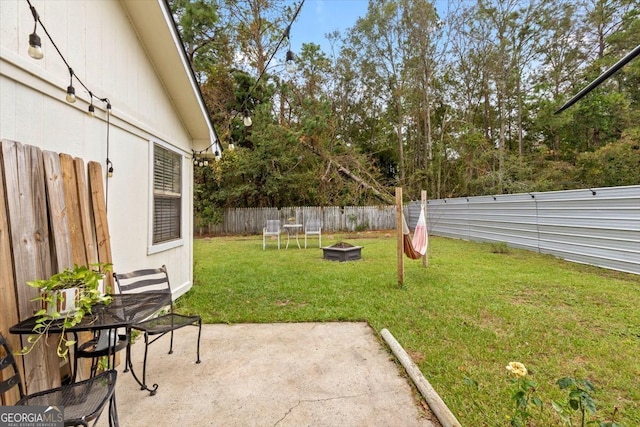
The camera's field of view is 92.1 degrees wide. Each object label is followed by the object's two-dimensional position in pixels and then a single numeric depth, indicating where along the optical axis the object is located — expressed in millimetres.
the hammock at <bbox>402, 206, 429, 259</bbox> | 4977
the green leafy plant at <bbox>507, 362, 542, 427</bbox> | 1289
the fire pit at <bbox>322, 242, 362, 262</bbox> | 7227
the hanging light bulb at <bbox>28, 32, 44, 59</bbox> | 1627
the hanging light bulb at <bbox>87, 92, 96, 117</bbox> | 2461
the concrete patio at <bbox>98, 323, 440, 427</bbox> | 1829
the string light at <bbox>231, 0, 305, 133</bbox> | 3002
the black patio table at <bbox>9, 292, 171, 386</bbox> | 1559
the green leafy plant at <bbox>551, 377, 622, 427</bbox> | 1210
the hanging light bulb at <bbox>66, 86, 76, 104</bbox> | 2144
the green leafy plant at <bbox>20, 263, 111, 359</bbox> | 1545
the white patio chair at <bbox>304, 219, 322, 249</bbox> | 9570
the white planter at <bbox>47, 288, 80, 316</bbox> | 1565
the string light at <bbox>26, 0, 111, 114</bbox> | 1635
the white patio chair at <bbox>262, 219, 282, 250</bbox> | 9555
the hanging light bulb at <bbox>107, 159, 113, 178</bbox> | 2742
